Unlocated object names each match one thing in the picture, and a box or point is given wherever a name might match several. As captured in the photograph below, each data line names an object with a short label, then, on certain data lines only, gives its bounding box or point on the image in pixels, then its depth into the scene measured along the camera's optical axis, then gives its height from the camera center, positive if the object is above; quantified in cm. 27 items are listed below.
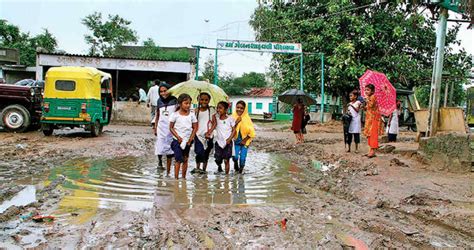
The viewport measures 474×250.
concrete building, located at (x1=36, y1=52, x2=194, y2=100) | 2289 +161
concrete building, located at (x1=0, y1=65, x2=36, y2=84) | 2964 +116
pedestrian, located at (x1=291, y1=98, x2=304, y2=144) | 1334 -48
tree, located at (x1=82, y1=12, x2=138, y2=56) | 4438 +624
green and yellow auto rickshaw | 1268 -25
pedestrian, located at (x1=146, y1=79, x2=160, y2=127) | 1488 -3
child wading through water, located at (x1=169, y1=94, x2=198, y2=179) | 691 -52
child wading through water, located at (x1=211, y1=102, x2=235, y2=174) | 758 -57
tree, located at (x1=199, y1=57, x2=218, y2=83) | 5397 +363
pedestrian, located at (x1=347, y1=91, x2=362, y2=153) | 1018 -22
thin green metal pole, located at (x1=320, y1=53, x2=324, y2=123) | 2178 +117
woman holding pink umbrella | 924 -30
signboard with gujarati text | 2055 +256
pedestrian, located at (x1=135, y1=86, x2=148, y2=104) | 2170 -8
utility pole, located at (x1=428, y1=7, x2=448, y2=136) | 973 +60
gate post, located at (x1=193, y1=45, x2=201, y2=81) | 2064 +190
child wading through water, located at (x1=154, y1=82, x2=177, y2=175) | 748 -56
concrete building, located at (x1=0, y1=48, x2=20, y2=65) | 3144 +240
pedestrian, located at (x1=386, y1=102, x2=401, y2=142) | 1257 -63
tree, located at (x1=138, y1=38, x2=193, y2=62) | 4498 +468
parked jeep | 1341 -54
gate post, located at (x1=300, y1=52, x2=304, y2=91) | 2136 +145
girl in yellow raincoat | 782 -60
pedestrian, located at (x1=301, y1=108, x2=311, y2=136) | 1341 -57
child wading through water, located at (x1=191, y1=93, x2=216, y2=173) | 738 -46
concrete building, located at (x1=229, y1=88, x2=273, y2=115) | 5856 -6
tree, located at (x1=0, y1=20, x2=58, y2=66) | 3969 +464
